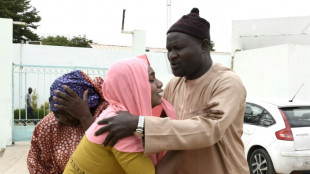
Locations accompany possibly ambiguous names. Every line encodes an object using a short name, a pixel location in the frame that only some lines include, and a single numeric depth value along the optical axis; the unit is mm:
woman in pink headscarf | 1500
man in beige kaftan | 1525
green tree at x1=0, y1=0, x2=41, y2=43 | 33812
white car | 5816
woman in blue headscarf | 2053
